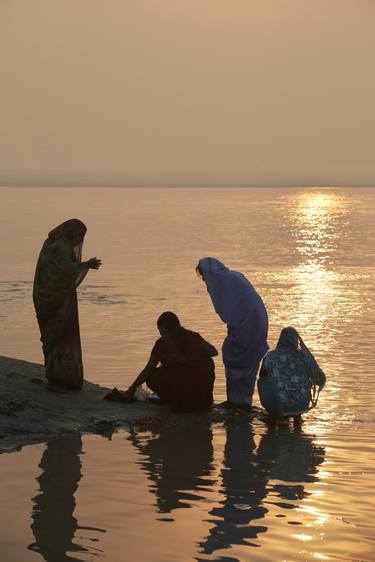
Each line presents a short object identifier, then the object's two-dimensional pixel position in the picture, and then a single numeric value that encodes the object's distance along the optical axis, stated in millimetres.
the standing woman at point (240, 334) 10820
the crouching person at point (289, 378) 10242
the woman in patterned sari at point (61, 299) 10719
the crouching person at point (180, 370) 10508
